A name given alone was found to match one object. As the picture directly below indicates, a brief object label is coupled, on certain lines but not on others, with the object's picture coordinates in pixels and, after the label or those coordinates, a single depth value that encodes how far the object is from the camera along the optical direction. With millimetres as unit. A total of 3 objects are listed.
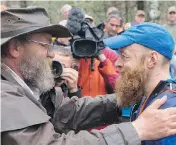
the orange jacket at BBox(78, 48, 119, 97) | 3863
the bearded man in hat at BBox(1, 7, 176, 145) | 1990
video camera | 3639
